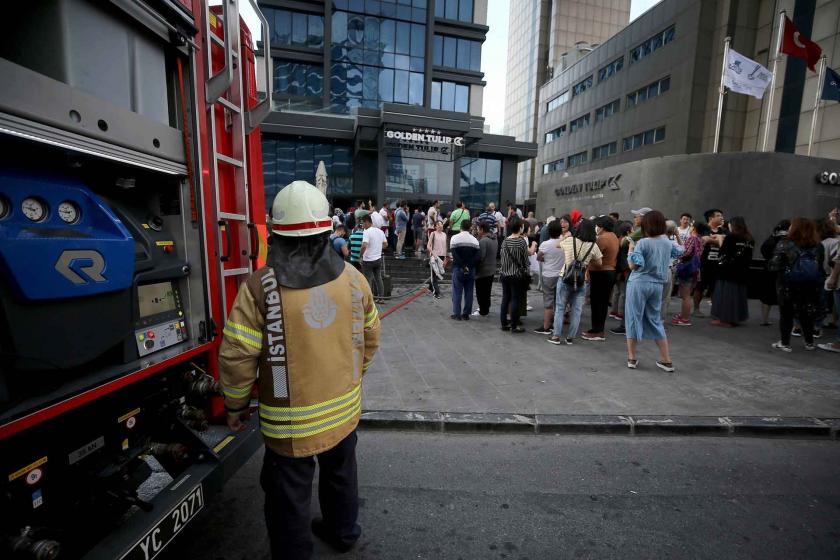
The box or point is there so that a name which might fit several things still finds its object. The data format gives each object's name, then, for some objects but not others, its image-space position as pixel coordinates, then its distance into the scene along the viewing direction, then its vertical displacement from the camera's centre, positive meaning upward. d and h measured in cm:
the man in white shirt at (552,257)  701 -57
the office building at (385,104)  2262 +795
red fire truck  161 -27
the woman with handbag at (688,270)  804 -86
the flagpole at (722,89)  1230 +417
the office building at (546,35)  5803 +2665
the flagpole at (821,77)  1398 +508
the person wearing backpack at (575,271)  656 -75
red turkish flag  1237 +550
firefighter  208 -69
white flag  1252 +452
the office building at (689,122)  1227 +706
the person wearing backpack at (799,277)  641 -74
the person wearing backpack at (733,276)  780 -93
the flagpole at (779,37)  1217 +558
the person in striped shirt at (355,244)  933 -56
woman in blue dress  548 -75
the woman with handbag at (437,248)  1050 -70
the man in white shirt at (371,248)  893 -62
